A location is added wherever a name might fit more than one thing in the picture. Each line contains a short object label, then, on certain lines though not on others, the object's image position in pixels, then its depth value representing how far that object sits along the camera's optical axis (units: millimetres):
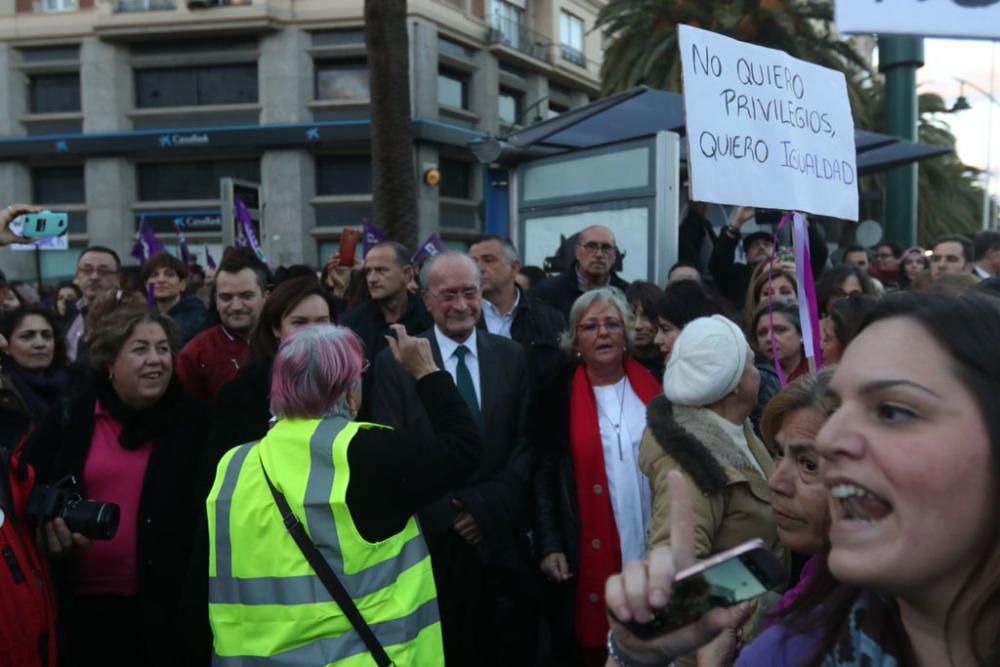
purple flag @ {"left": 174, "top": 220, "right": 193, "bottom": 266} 9926
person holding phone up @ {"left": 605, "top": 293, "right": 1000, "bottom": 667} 1042
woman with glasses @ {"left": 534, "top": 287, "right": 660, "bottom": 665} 3258
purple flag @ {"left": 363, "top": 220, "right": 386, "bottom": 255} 7207
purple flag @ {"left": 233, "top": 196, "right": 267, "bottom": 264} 8039
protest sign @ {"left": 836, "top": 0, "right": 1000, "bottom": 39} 3260
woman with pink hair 2250
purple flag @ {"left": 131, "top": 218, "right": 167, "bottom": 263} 8203
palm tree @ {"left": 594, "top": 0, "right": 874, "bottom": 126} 15906
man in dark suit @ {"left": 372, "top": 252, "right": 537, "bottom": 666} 3240
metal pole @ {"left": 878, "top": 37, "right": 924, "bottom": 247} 8852
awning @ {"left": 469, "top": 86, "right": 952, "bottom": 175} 8055
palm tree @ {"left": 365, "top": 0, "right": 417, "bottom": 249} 8844
